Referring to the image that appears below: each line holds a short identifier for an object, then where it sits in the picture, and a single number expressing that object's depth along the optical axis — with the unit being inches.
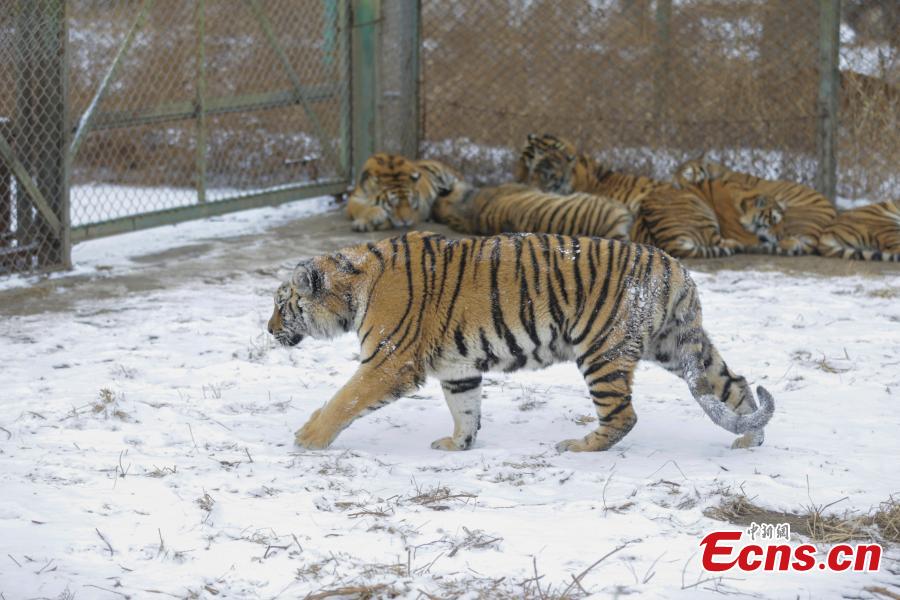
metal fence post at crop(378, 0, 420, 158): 826.2
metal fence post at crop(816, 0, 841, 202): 756.6
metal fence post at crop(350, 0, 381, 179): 826.8
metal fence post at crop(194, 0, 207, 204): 698.8
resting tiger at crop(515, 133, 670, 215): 786.2
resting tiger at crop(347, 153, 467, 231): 773.9
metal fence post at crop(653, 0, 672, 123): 793.6
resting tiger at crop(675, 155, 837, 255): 712.4
